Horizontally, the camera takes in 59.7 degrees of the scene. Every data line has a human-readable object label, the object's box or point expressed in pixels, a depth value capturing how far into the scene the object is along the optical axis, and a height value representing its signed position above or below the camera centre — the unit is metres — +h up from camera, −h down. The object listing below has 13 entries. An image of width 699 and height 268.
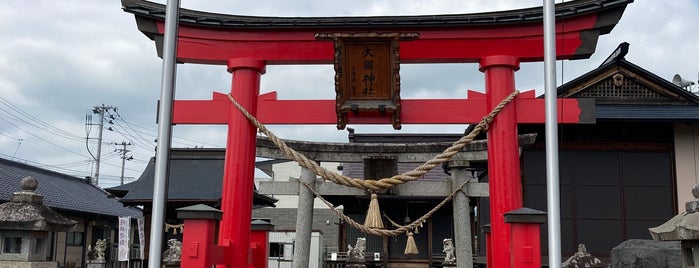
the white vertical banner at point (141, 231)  17.58 +0.04
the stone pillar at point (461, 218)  11.52 +0.40
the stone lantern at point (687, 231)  5.70 +0.11
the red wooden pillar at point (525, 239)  6.38 +0.01
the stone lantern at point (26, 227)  7.35 +0.03
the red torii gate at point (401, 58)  7.48 +2.30
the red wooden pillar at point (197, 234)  6.42 +0.00
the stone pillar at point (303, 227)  11.66 +0.17
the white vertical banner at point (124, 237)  16.08 -0.13
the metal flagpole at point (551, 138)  5.32 +0.93
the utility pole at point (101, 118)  48.34 +8.88
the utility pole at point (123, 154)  55.03 +6.98
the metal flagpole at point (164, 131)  5.45 +0.94
